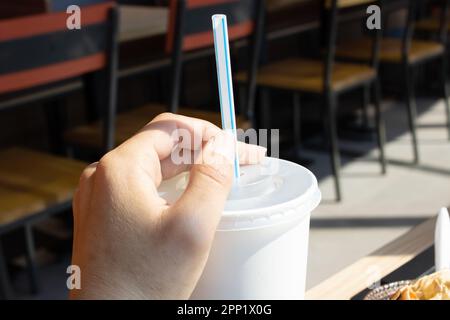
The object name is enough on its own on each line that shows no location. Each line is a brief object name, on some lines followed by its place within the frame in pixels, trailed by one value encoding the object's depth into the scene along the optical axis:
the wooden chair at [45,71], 1.49
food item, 0.68
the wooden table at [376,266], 0.79
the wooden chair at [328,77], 2.66
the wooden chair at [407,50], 3.13
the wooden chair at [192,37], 2.04
